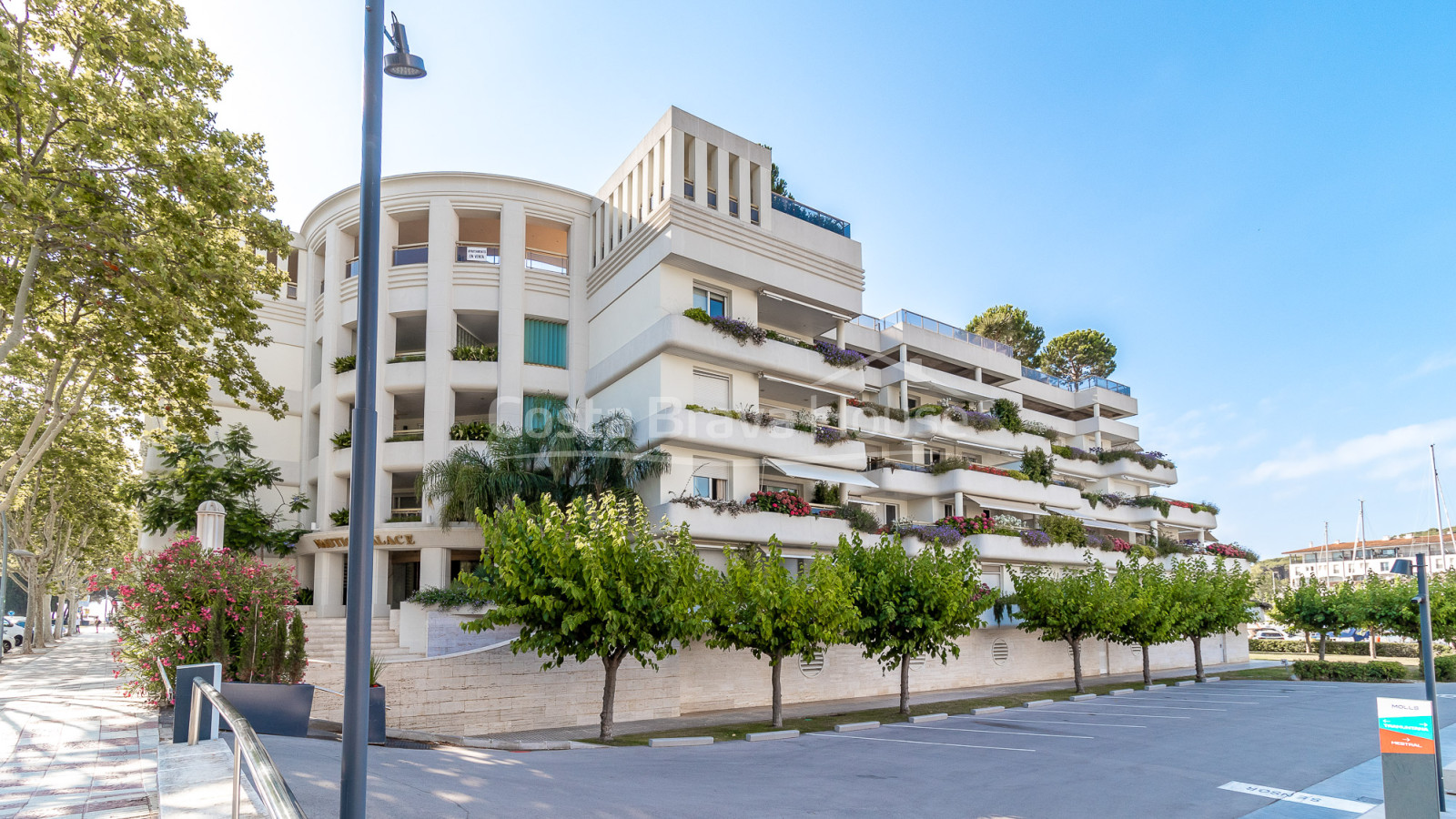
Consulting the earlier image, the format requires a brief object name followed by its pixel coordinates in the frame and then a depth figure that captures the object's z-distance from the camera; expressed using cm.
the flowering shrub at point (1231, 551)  4947
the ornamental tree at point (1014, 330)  5606
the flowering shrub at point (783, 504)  2795
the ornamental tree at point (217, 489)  2820
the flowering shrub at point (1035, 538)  3608
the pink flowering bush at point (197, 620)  1445
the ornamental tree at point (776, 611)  2078
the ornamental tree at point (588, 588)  1830
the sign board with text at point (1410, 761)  1027
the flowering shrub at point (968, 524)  3441
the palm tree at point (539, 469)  2447
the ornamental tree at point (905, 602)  2377
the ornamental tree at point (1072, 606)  3097
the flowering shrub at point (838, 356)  3212
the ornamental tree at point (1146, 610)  3225
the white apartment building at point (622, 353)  2777
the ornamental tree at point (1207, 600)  3525
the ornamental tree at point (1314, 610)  4431
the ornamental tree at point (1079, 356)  5894
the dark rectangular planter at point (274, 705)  1219
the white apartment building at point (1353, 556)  10338
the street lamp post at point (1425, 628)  1252
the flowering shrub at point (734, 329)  2805
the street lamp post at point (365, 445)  579
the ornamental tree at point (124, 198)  1453
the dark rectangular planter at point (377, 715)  1444
